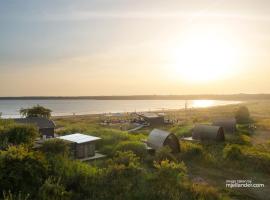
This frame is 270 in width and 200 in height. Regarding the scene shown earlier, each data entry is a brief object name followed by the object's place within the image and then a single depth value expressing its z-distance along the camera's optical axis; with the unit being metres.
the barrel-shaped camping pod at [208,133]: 26.96
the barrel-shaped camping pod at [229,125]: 32.61
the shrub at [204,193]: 12.99
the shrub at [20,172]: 12.21
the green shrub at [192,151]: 22.23
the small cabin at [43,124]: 29.47
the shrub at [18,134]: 19.36
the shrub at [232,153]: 20.54
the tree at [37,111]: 40.96
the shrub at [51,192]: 11.51
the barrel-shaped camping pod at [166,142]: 23.18
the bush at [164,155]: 20.57
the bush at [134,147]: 22.34
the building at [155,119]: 46.00
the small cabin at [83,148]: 21.32
